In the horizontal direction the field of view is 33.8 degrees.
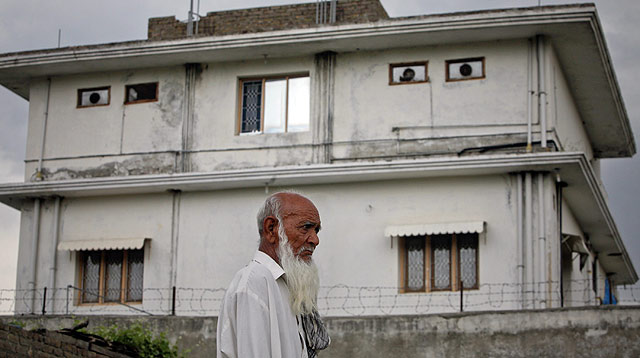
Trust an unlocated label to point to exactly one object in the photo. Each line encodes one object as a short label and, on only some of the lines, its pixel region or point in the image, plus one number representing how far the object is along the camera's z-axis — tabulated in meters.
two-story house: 20.59
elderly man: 5.02
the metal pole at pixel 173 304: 20.65
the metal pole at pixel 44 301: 21.94
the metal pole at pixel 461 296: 18.38
